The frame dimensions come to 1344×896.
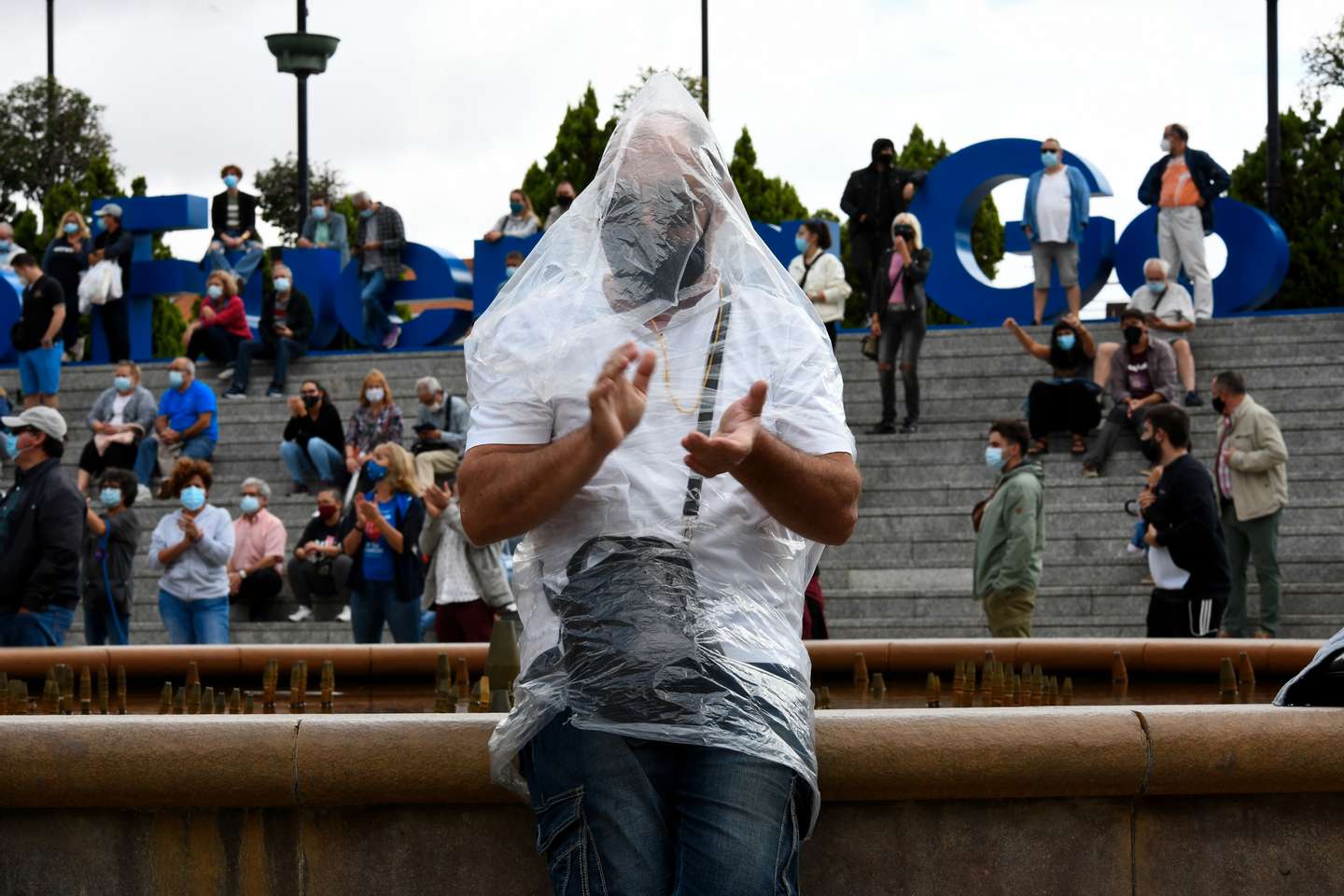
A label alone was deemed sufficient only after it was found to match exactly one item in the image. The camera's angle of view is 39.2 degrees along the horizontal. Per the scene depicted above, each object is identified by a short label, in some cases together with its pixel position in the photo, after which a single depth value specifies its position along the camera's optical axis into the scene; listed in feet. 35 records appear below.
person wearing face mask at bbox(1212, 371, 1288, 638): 41.55
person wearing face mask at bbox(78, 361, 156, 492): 58.49
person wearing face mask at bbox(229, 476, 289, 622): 49.52
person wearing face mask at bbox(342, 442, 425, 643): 37.11
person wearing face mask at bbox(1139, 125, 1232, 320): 62.90
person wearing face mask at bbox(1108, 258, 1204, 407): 59.36
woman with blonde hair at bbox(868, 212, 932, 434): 55.36
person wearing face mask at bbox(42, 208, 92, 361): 73.92
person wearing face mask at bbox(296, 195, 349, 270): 80.58
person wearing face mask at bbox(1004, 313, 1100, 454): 54.44
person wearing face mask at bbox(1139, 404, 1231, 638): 33.06
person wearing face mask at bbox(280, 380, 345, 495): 58.29
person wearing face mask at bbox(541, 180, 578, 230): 68.54
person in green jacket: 34.19
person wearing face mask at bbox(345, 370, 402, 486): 55.72
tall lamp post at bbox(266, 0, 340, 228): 77.20
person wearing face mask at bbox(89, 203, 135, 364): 74.02
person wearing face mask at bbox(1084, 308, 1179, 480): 53.16
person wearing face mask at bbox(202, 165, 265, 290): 77.46
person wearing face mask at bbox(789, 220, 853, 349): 56.70
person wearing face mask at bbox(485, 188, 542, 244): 75.92
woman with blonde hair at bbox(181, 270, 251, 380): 72.13
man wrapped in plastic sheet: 10.07
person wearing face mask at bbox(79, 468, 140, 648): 39.47
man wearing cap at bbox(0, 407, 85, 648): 30.17
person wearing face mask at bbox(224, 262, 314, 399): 70.08
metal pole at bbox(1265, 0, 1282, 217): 76.64
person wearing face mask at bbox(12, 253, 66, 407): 64.59
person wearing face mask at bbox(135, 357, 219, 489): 59.98
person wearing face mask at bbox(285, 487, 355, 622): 49.26
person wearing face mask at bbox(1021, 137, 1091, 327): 64.75
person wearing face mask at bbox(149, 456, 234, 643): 38.34
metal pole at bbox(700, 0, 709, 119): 105.50
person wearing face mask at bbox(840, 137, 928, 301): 62.75
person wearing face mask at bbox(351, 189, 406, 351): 76.74
